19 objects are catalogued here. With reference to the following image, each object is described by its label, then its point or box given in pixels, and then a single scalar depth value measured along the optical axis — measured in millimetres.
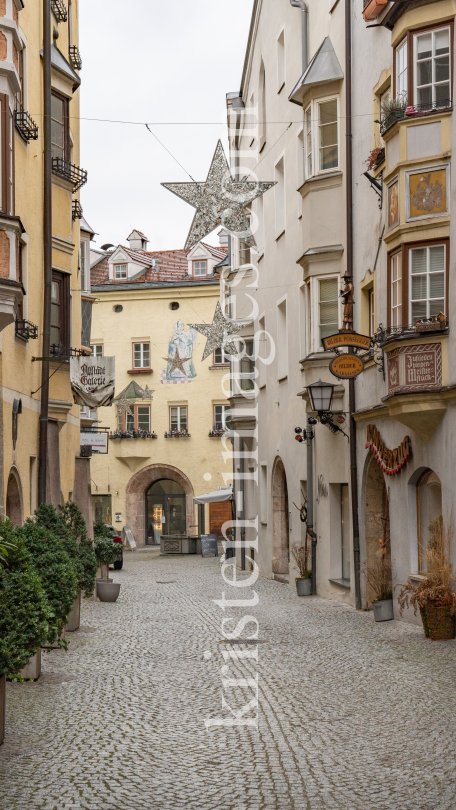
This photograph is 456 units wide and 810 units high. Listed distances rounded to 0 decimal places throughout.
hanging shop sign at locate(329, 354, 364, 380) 15711
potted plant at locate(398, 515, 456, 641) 13070
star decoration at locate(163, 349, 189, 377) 47594
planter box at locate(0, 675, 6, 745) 7891
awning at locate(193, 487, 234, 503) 39406
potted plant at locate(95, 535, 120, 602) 20000
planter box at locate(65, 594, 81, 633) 15041
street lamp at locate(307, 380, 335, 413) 18016
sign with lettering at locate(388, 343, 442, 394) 13656
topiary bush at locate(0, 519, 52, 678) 7738
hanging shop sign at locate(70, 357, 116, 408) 17938
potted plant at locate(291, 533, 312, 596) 20734
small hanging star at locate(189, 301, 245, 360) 21109
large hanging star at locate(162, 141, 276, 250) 13258
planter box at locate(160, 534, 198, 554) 40281
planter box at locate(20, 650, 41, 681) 10594
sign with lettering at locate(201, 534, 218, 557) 38906
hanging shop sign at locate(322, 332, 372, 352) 15477
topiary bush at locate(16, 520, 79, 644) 10961
